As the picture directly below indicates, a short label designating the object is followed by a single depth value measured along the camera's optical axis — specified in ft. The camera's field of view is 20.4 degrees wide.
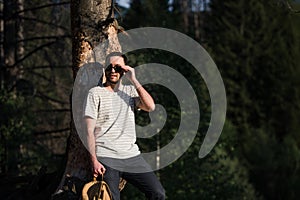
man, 24.06
